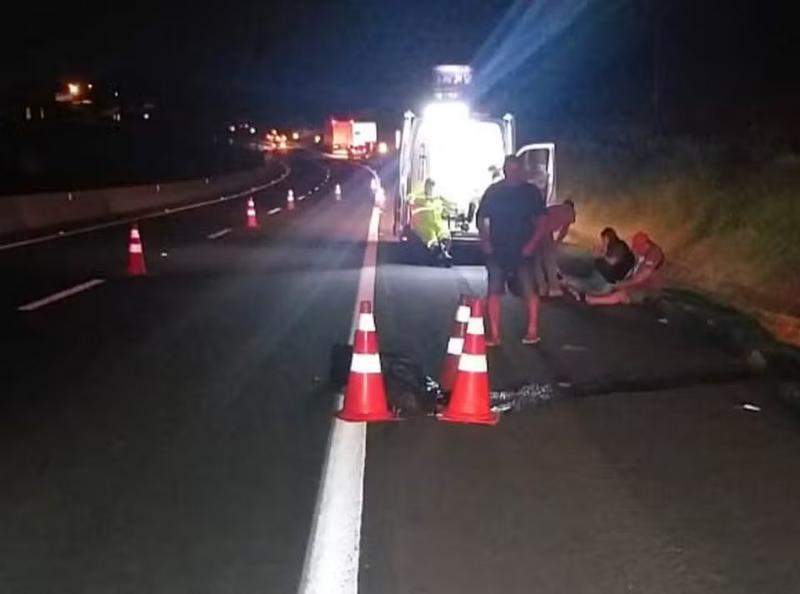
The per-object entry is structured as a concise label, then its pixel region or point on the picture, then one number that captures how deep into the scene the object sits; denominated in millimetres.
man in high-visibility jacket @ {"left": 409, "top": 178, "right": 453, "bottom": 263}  24453
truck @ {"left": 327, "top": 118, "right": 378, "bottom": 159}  100188
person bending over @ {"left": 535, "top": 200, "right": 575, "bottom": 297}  14469
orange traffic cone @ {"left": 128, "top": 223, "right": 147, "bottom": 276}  20953
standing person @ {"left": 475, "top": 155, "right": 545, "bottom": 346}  13852
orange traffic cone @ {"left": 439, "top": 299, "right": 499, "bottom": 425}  9547
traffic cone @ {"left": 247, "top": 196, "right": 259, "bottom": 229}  34219
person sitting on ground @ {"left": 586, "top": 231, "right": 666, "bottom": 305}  17516
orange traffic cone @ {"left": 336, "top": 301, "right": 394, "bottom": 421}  9602
